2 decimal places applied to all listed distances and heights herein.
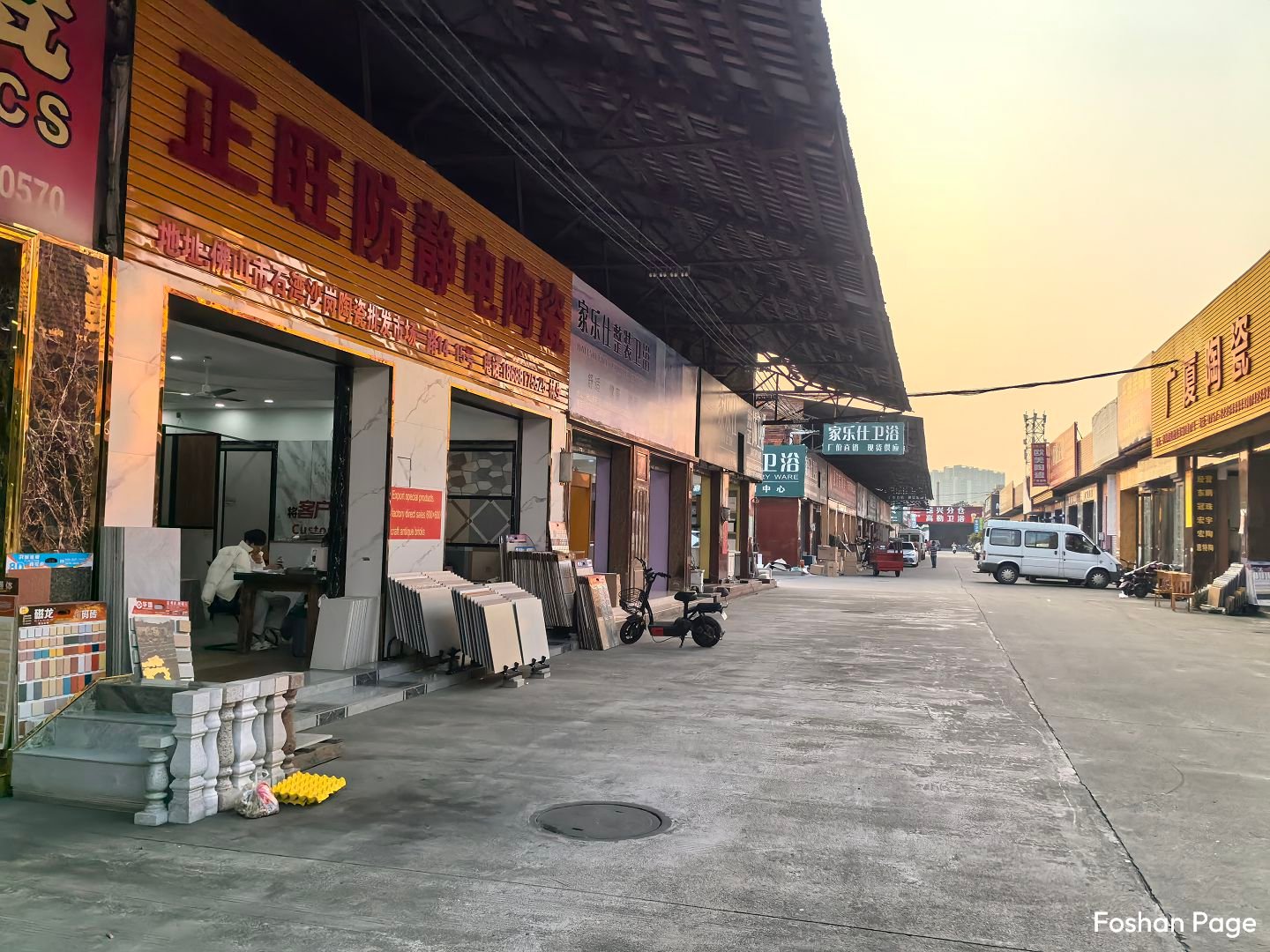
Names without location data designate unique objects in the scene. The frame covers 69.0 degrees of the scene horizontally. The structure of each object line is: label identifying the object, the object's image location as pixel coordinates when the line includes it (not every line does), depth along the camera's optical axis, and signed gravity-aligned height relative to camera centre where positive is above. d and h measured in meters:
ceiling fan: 11.67 +1.50
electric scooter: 11.40 -1.36
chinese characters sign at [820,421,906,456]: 27.53 +2.50
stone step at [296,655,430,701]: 7.10 -1.37
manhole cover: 4.25 -1.46
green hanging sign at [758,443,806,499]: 34.31 +1.73
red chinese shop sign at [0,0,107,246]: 4.79 +2.12
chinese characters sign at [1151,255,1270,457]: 16.20 +3.15
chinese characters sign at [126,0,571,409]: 5.83 +2.41
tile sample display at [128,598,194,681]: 4.77 -0.72
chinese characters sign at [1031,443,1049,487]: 44.28 +3.00
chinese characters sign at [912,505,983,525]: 110.12 +0.96
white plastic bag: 4.32 -1.39
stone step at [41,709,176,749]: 4.42 -1.09
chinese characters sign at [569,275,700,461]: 13.15 +2.25
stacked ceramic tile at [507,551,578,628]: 10.98 -0.78
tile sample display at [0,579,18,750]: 4.49 -0.79
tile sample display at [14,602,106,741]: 4.57 -0.78
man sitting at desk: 9.16 -0.71
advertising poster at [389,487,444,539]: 8.45 -0.02
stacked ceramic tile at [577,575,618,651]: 11.11 -1.25
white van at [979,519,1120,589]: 27.34 -0.88
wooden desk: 8.53 -0.75
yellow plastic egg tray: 4.54 -1.40
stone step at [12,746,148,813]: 4.36 -1.31
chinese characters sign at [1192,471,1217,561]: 21.09 +0.36
